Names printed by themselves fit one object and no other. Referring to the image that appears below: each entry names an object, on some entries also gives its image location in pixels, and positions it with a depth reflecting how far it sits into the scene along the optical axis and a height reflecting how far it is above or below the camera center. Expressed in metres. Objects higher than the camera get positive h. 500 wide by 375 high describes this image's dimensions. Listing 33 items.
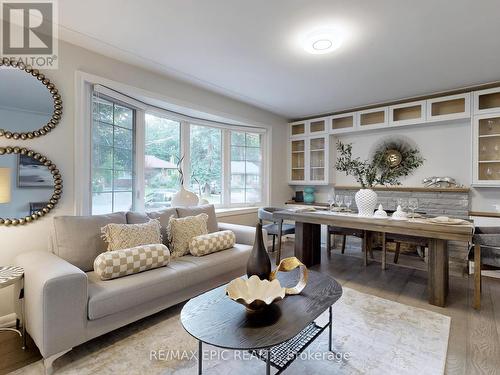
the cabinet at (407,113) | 3.87 +1.13
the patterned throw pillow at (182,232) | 2.63 -0.49
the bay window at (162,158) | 2.81 +0.37
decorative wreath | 4.17 +0.44
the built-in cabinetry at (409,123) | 3.44 +0.97
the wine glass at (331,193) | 4.92 -0.14
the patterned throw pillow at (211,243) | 2.57 -0.60
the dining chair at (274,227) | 3.62 -0.65
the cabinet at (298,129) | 5.11 +1.14
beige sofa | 1.56 -0.74
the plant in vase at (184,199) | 3.21 -0.17
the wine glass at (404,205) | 3.02 -0.23
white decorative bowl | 1.38 -0.61
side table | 1.67 -0.62
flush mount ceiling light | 2.26 +1.32
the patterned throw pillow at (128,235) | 2.19 -0.44
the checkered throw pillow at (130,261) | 1.93 -0.60
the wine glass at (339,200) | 3.42 -0.20
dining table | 2.27 -0.41
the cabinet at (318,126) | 4.84 +1.14
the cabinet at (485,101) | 3.41 +1.13
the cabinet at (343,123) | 4.50 +1.13
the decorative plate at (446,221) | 2.47 -0.34
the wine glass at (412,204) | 2.92 -0.21
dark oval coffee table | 1.21 -0.71
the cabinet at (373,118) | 4.21 +1.14
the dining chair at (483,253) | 2.35 -0.62
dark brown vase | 1.65 -0.49
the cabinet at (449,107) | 3.54 +1.12
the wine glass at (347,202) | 3.40 -0.22
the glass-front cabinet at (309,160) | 4.90 +0.50
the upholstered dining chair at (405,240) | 3.16 -0.69
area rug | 1.60 -1.13
